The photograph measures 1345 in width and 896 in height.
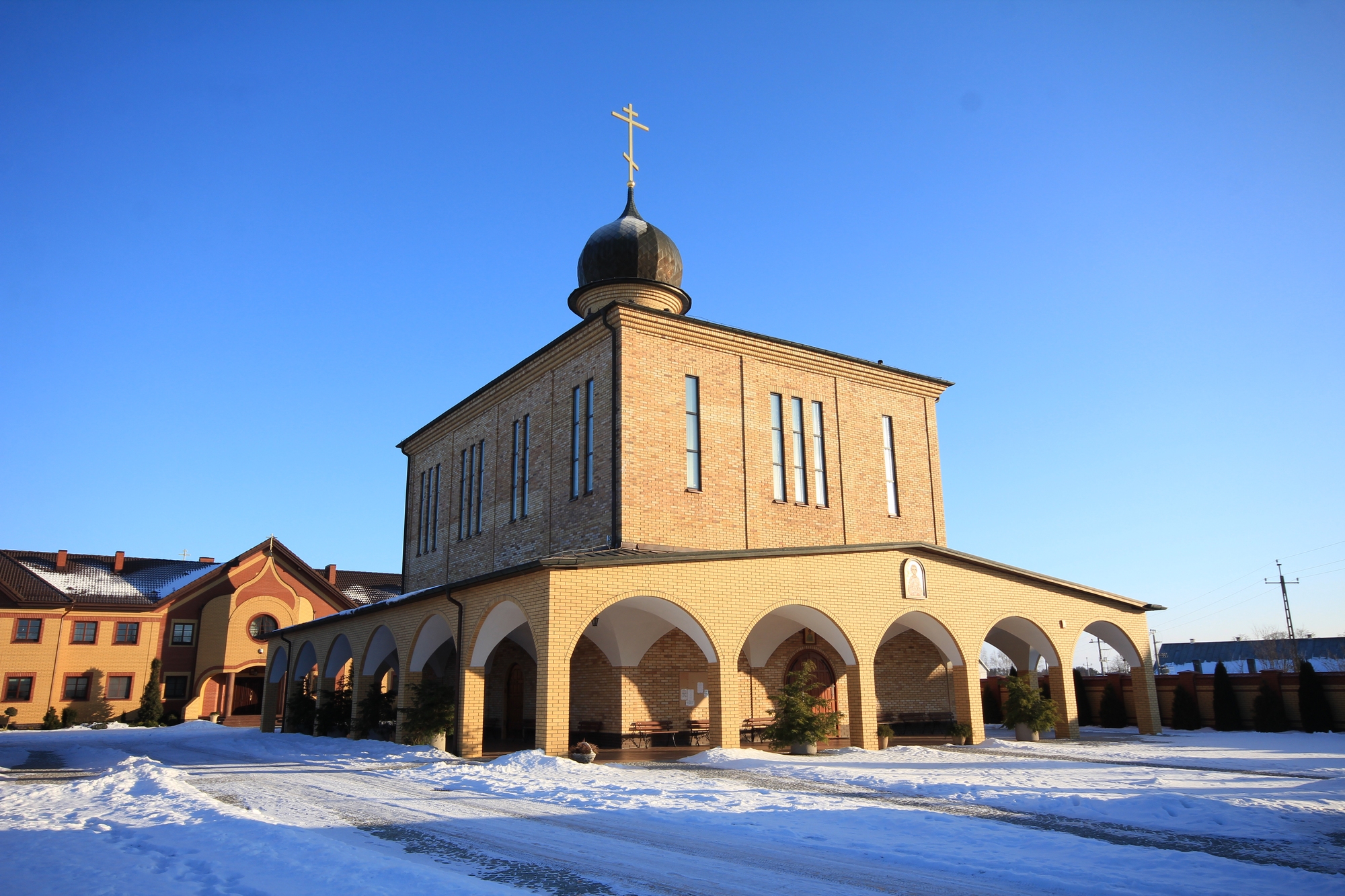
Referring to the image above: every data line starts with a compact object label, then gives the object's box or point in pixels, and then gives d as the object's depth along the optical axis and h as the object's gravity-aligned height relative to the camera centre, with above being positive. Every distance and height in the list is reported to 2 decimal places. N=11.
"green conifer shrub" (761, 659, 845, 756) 17.34 -1.02
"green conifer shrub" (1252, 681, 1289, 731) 23.38 -1.07
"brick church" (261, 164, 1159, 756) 17.53 +2.24
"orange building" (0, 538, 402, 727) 38.22 +1.91
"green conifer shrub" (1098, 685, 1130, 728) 26.61 -1.17
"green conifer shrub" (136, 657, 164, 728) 38.31 -1.56
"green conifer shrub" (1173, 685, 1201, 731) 25.08 -1.14
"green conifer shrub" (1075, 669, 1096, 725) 28.05 -1.07
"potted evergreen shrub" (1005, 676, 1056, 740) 20.70 -0.94
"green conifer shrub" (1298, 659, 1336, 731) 22.62 -0.83
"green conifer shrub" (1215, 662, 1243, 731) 24.30 -0.98
